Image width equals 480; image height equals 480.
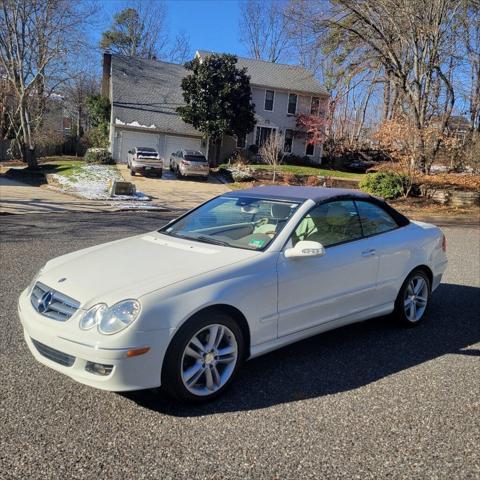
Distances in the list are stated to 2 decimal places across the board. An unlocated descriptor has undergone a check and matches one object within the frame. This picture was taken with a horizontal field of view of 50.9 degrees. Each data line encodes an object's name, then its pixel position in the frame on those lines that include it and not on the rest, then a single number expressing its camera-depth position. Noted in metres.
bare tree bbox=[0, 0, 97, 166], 26.12
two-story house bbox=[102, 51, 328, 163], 34.56
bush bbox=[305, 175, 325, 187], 26.44
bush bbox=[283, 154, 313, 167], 38.16
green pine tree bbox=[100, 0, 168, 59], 56.31
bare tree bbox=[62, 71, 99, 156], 52.69
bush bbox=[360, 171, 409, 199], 20.73
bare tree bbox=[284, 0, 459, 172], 21.05
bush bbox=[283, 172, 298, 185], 27.77
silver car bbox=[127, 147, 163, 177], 27.56
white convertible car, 3.20
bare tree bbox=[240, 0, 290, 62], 55.34
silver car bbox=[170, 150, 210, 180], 28.75
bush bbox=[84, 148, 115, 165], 31.58
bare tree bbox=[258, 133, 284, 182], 29.07
